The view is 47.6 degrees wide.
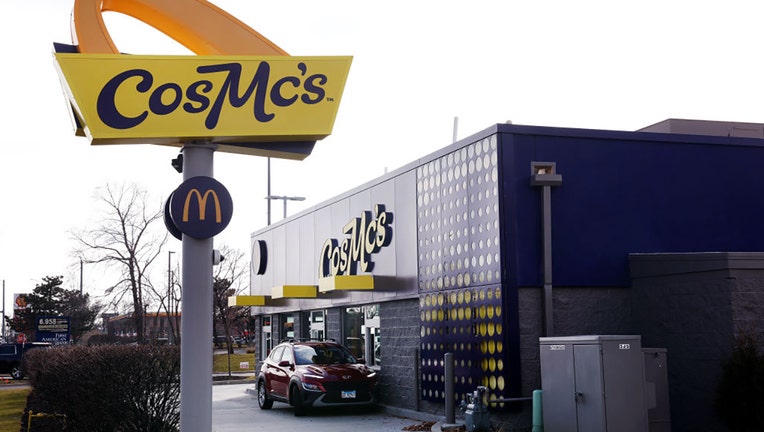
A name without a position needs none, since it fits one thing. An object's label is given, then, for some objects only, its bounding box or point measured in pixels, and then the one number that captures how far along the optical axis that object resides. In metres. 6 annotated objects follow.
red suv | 19.28
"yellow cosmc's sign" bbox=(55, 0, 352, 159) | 9.59
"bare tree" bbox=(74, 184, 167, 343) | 52.12
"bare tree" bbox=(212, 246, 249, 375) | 62.19
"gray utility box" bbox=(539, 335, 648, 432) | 11.88
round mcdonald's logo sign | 9.67
